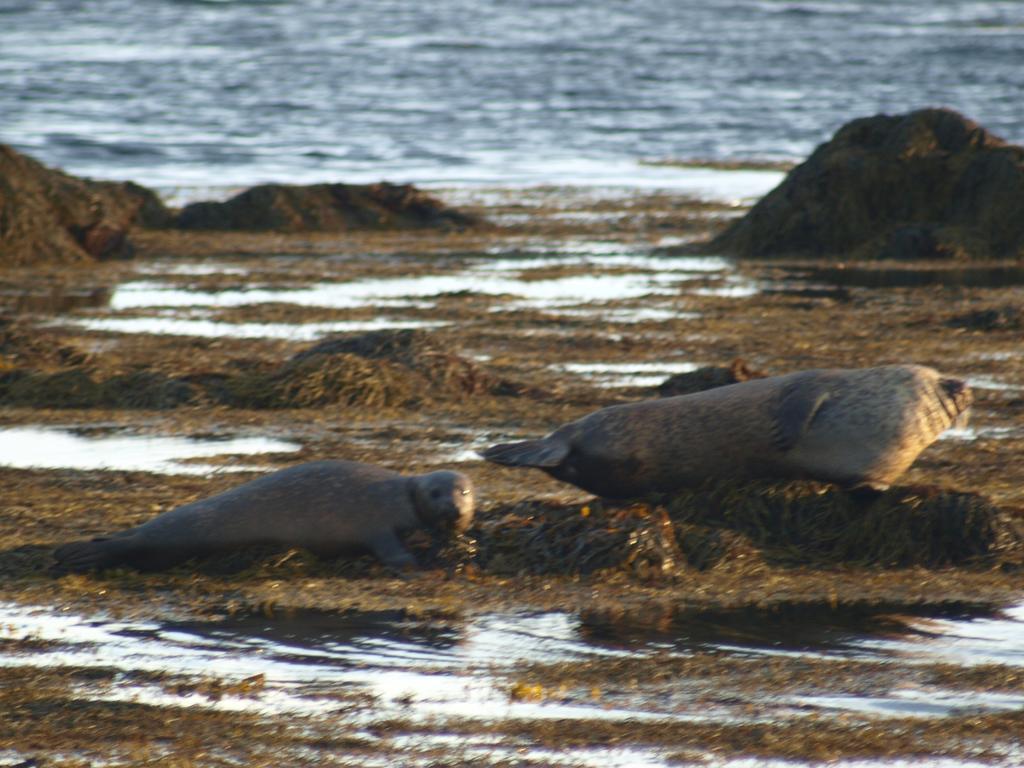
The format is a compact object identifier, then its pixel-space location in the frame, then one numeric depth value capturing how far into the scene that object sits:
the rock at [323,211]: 39.62
